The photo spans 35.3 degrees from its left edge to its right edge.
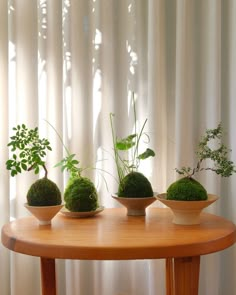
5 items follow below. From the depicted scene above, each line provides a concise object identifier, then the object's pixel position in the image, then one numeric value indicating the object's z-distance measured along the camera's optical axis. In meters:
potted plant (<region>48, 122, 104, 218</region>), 1.21
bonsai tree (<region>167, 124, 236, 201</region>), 1.08
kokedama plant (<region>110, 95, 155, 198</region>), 1.22
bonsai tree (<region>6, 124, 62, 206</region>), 1.12
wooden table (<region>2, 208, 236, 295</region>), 0.87
